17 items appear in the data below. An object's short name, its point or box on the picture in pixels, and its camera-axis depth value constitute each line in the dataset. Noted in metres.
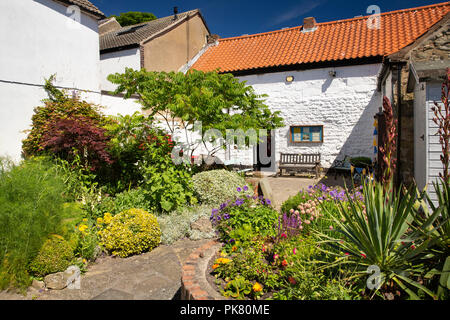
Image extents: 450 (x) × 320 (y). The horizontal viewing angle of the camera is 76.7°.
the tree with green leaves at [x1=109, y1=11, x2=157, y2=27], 27.28
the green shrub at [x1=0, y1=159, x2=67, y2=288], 3.44
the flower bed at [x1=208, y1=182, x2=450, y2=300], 2.36
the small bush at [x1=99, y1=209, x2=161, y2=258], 4.51
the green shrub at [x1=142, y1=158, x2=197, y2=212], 5.66
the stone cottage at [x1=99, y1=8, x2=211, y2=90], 13.91
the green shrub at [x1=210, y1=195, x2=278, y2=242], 3.87
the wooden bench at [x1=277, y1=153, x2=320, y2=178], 12.52
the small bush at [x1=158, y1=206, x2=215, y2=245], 5.05
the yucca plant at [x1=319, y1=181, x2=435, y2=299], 2.33
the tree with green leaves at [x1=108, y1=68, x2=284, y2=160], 6.38
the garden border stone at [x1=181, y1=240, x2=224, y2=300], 2.56
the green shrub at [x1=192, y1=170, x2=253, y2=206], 6.12
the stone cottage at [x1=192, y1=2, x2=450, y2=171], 11.84
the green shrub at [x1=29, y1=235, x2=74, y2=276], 3.59
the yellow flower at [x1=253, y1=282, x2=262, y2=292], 2.57
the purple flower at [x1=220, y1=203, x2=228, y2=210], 4.82
